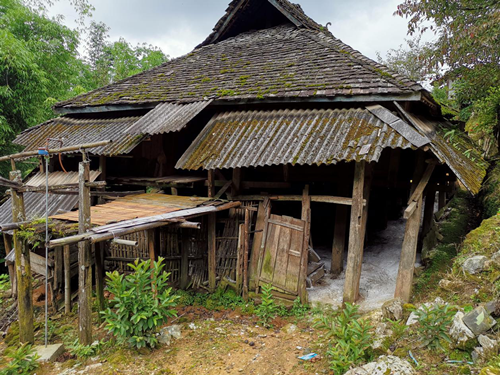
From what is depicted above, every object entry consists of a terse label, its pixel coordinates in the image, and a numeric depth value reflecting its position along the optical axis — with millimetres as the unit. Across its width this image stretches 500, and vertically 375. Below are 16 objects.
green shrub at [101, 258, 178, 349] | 4742
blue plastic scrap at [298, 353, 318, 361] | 4816
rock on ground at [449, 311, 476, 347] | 3463
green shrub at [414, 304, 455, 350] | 3684
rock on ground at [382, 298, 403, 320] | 4965
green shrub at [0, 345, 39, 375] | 4527
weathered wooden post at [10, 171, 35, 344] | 5230
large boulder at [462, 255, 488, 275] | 4914
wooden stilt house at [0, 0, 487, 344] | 6012
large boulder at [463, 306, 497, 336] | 3416
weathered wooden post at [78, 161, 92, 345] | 4711
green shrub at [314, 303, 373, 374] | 4039
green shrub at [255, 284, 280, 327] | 6273
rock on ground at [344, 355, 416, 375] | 3429
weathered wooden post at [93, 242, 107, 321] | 6164
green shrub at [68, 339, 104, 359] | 5016
